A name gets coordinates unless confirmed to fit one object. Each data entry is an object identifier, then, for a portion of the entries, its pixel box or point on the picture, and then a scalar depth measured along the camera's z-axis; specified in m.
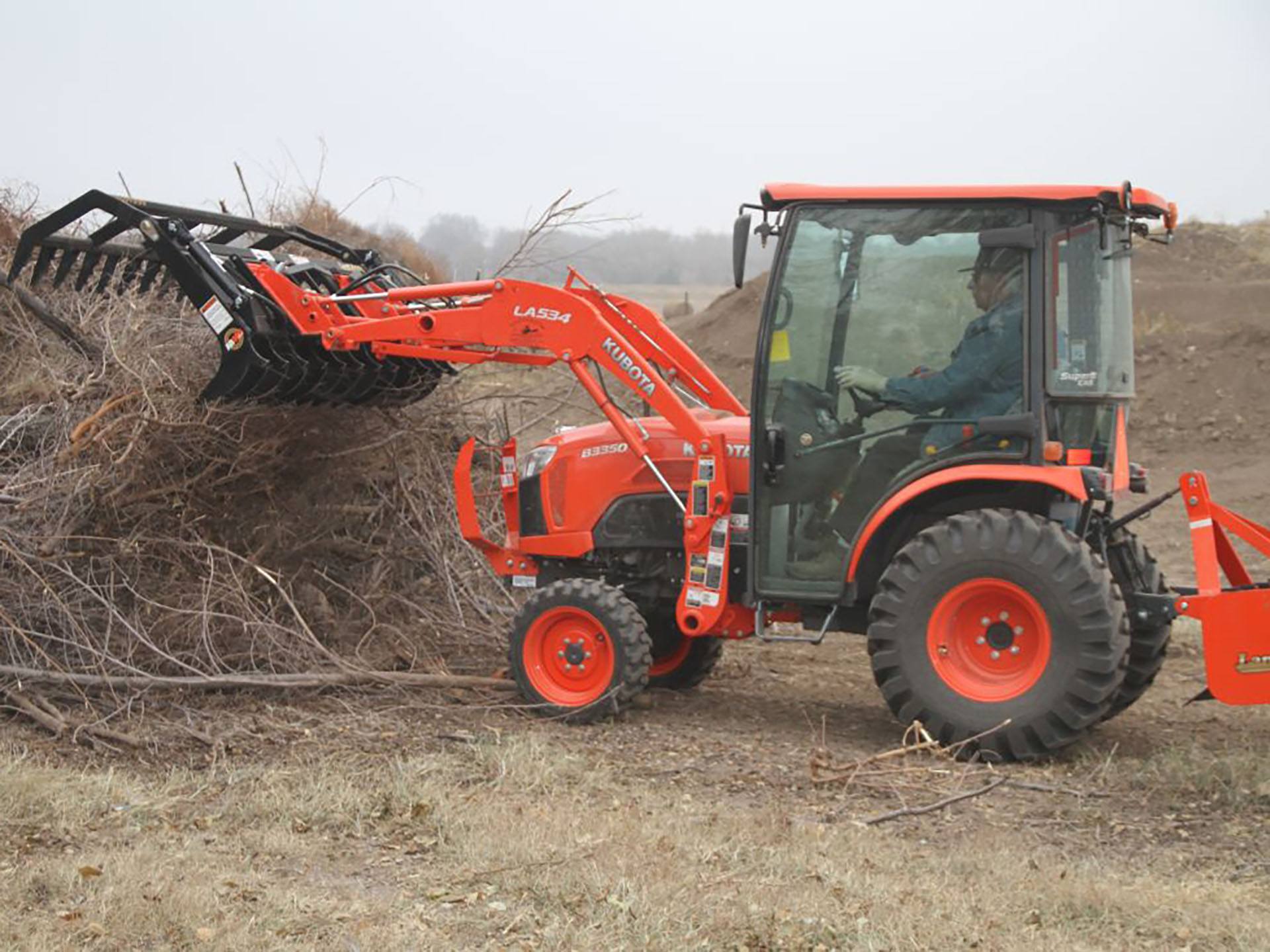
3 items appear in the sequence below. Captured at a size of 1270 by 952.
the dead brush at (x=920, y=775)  5.81
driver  6.43
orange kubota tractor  6.31
